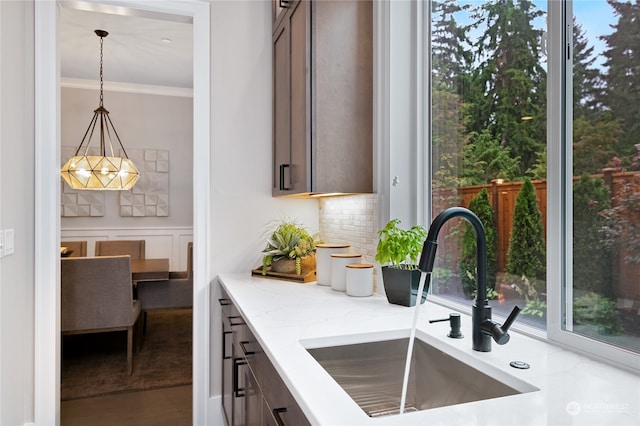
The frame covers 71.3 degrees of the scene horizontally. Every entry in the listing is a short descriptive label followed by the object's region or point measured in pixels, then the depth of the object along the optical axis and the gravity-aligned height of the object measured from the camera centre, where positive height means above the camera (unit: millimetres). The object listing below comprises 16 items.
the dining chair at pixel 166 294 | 3984 -728
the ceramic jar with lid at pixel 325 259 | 2166 -224
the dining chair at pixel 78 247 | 4746 -368
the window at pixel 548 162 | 1104 +157
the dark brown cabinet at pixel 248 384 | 1061 -537
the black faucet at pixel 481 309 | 1074 -241
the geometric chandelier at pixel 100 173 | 4008 +368
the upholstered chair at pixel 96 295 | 3174 -601
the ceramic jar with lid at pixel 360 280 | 1866 -280
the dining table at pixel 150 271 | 3662 -489
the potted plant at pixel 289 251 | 2314 -202
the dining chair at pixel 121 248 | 4629 -369
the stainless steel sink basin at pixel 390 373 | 1225 -464
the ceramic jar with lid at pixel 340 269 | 1994 -251
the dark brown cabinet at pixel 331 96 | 1974 +531
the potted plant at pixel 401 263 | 1670 -195
